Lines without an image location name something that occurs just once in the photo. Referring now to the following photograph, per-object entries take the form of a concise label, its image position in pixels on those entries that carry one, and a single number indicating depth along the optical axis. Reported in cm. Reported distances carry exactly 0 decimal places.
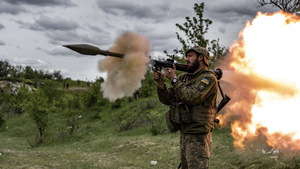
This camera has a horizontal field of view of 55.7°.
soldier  413
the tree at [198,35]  1228
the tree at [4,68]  5521
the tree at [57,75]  6081
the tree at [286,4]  1582
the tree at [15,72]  4957
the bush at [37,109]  1542
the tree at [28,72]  5185
